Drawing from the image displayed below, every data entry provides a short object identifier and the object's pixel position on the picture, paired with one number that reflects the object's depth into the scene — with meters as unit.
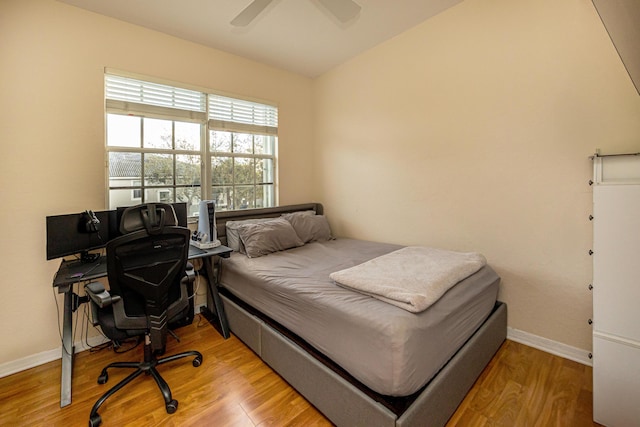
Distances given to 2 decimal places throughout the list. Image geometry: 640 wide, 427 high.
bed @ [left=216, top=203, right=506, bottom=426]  1.35
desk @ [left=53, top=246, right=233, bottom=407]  1.81
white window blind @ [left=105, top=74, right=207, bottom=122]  2.57
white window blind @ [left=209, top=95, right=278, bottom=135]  3.21
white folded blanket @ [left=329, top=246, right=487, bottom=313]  1.56
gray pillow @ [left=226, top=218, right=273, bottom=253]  2.92
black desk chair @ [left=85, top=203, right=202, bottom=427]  1.66
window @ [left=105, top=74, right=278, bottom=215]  2.64
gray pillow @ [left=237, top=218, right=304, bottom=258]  2.78
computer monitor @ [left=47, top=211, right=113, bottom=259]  2.03
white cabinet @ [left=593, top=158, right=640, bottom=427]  1.49
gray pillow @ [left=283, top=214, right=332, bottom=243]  3.31
